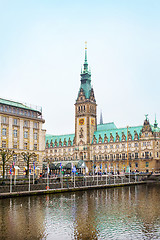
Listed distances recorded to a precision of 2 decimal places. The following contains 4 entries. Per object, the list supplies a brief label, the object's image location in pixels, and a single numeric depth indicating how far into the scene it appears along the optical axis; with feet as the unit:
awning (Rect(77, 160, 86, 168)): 488.27
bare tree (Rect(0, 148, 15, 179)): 286.87
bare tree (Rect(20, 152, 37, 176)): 313.61
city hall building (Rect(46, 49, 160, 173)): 560.61
